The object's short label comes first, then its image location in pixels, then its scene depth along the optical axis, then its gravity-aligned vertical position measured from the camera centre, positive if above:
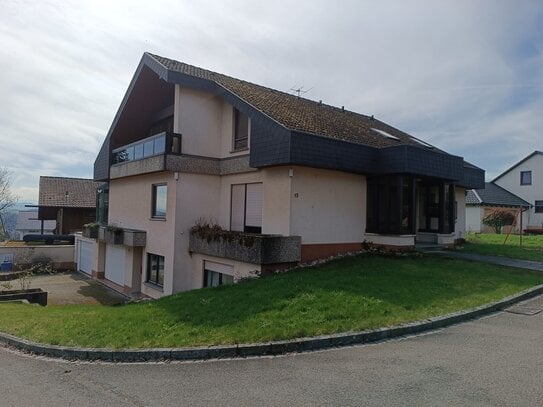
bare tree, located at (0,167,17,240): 55.31 +0.10
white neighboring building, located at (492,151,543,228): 39.69 +4.30
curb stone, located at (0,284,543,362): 6.39 -2.11
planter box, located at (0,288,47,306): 14.59 -3.18
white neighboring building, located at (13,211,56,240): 67.94 -2.63
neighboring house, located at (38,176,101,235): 40.03 +0.57
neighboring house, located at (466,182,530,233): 35.44 +1.61
